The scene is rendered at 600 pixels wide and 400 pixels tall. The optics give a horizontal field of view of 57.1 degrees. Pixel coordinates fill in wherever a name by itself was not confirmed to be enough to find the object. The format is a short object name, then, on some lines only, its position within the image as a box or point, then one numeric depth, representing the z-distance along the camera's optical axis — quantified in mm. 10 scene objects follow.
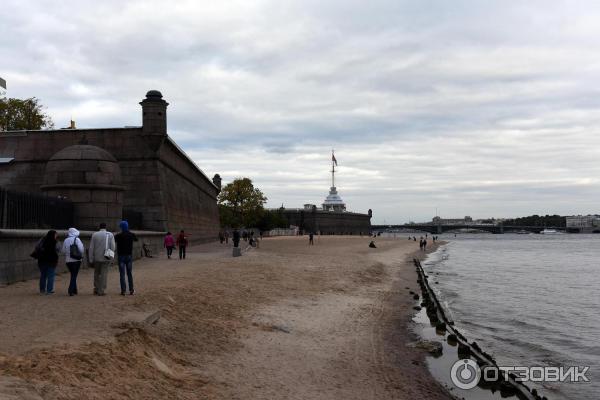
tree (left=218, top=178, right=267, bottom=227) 96750
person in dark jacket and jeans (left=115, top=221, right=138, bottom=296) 12539
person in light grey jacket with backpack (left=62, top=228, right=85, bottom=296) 12266
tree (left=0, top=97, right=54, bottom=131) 56688
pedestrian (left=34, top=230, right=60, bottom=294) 12328
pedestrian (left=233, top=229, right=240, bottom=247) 31867
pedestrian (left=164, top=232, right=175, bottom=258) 25641
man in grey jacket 12352
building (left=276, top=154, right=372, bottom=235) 153000
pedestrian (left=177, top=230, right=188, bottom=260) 25333
